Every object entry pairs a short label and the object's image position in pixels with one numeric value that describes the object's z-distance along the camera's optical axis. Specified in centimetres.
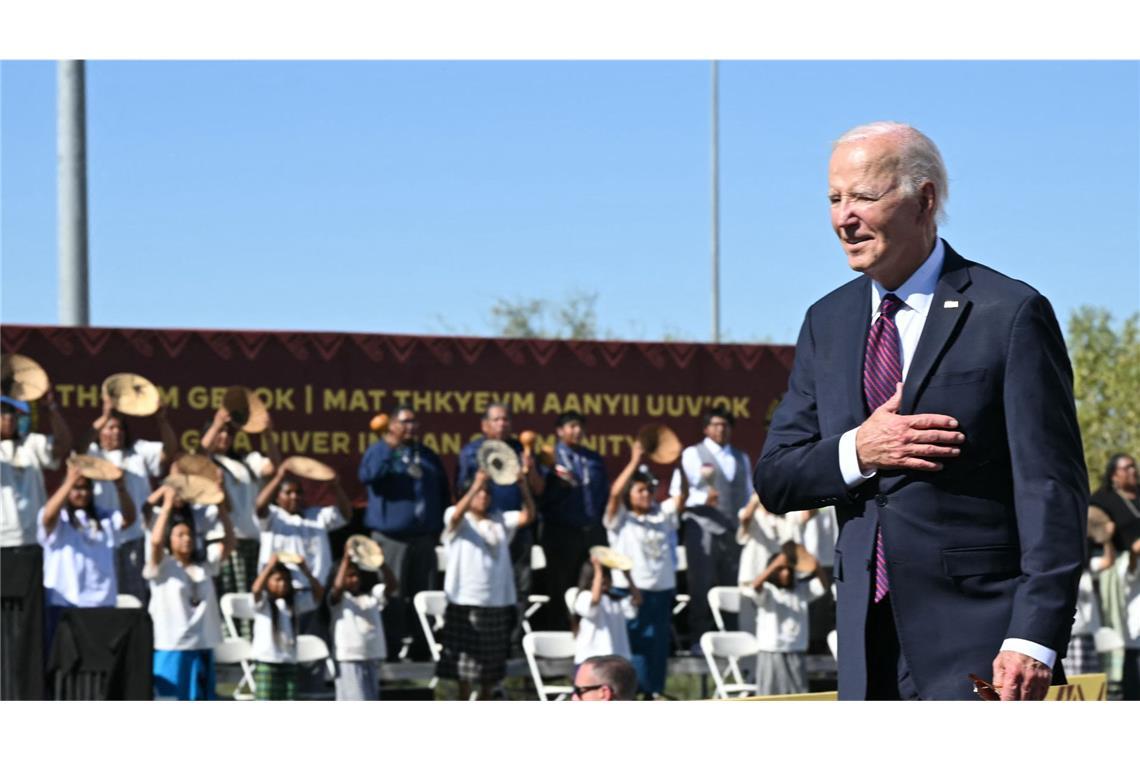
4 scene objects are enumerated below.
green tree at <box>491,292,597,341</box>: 4152
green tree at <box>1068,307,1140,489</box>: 3475
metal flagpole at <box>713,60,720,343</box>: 2914
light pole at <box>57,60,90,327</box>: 1520
